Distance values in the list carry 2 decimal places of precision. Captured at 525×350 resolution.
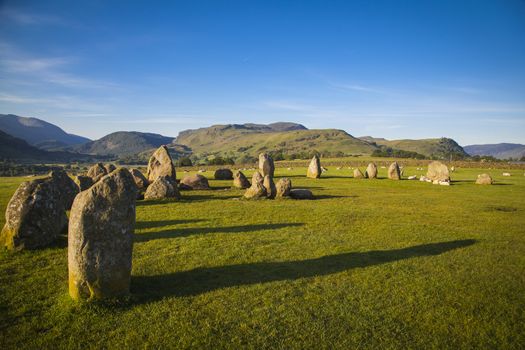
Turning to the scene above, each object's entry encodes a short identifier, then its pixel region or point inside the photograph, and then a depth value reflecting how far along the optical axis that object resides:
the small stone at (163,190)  24.80
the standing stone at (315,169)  43.53
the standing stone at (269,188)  25.28
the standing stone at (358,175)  43.82
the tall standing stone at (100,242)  7.92
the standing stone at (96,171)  27.84
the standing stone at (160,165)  33.12
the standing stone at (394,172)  41.85
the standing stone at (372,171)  43.84
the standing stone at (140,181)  28.51
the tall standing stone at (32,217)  11.88
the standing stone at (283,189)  25.48
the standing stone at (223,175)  42.56
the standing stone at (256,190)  24.98
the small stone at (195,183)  31.20
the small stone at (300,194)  25.67
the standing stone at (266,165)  38.25
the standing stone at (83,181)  22.61
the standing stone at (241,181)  32.09
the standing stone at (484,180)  35.62
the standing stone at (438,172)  37.72
